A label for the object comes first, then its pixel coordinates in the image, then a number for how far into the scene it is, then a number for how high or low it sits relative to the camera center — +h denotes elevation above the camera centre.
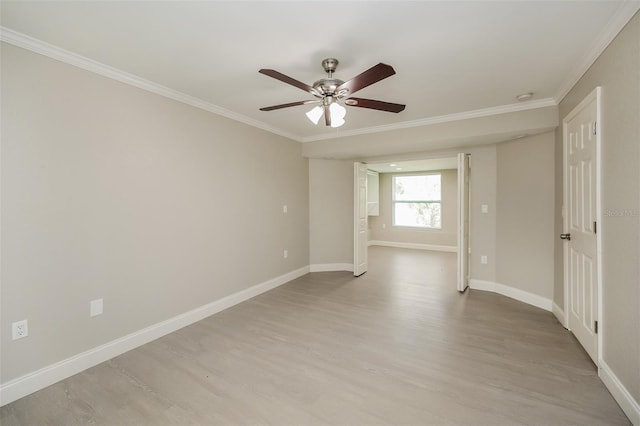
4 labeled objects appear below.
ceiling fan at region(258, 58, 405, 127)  1.98 +0.91
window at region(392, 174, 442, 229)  7.85 +0.28
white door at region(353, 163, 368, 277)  4.89 -0.15
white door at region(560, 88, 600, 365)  2.21 -0.11
